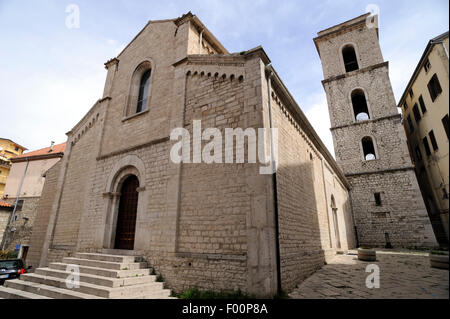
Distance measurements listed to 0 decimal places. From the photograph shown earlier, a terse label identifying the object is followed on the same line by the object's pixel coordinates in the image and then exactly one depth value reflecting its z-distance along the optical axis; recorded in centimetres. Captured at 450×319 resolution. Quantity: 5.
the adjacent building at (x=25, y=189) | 1979
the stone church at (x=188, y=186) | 557
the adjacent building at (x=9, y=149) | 3010
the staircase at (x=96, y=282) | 532
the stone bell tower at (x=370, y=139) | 1588
